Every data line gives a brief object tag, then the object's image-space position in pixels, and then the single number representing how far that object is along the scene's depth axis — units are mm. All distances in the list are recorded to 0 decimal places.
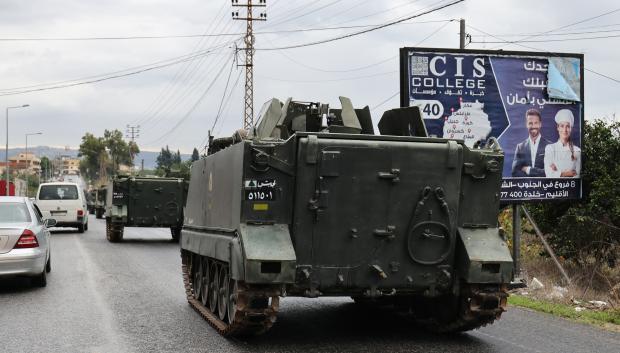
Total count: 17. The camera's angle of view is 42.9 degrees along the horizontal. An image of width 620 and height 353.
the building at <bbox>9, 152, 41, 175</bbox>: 161738
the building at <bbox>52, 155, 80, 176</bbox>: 182625
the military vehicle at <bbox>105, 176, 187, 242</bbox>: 24562
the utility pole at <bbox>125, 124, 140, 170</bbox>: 108125
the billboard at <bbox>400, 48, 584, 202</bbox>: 14242
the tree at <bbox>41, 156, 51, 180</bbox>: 148250
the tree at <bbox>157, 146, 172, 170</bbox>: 154750
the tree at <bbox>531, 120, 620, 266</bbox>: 14719
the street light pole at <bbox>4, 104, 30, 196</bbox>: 59884
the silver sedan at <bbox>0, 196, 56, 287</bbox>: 11305
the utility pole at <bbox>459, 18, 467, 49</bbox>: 22734
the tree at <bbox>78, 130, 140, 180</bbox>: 113625
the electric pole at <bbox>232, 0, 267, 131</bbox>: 37812
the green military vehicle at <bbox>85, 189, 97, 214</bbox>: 54844
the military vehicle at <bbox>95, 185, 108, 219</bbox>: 45344
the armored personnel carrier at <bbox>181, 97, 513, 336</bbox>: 7488
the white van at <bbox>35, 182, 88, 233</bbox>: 28906
